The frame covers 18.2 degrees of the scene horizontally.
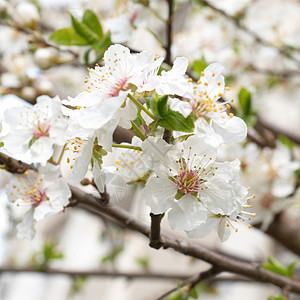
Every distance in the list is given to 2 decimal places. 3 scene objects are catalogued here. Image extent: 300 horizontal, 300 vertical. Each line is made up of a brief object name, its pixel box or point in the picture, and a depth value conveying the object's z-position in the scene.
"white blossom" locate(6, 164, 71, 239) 0.25
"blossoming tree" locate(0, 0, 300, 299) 0.23
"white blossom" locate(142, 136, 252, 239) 0.23
